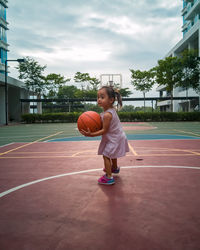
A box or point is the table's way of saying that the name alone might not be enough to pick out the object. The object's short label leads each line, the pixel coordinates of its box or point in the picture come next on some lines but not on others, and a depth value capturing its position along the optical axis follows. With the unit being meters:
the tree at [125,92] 57.44
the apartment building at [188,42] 35.25
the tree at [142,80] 35.47
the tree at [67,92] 60.58
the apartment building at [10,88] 34.56
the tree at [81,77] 44.06
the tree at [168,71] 30.85
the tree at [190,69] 29.12
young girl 3.59
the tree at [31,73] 34.59
